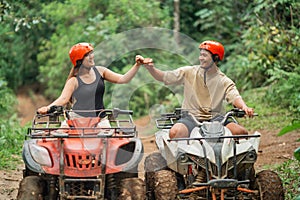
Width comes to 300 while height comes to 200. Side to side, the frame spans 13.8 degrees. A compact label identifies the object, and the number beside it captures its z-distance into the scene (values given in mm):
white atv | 11069
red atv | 11120
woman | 12990
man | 12874
